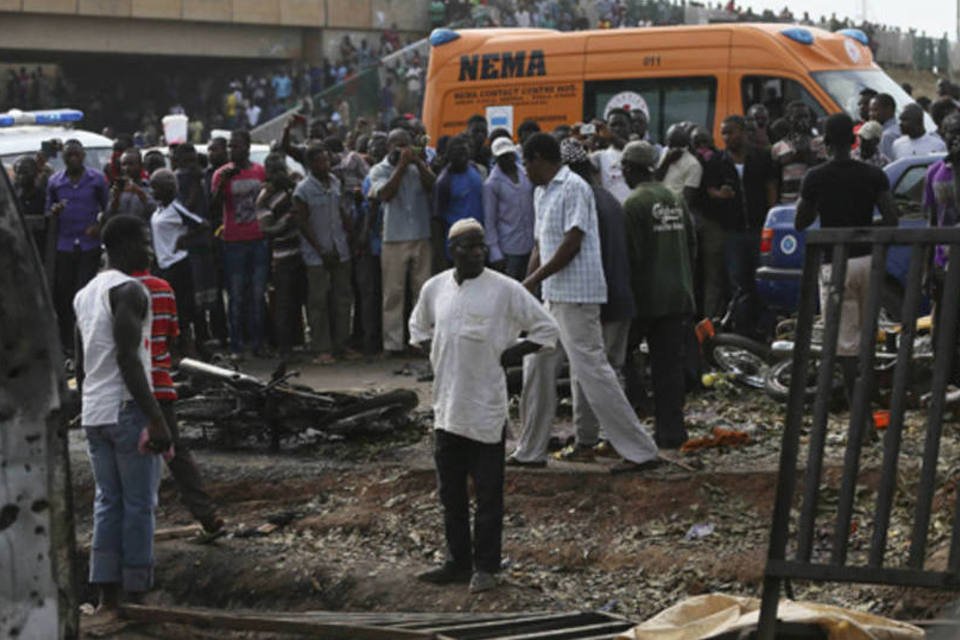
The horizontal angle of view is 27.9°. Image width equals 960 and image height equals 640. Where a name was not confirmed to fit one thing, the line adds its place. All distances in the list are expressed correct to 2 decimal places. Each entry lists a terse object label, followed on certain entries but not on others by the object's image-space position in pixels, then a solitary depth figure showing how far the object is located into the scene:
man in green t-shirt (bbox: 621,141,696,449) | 11.24
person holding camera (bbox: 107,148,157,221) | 16.25
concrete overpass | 43.31
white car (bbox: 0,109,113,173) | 19.33
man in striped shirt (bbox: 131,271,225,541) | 9.14
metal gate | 6.06
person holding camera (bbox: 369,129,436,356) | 15.66
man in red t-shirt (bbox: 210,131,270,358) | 16.11
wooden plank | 7.92
